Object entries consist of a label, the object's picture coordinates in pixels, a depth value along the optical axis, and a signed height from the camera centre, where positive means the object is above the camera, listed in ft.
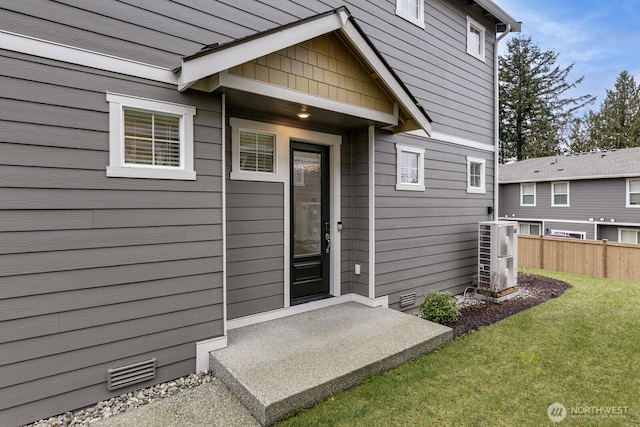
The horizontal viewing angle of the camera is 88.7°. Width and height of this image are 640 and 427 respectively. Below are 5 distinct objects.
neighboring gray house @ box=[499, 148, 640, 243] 46.85 +2.51
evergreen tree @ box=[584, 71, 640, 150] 81.66 +24.08
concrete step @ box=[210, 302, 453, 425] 9.07 -4.86
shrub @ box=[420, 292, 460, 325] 15.78 -4.76
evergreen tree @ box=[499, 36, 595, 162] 83.66 +29.00
